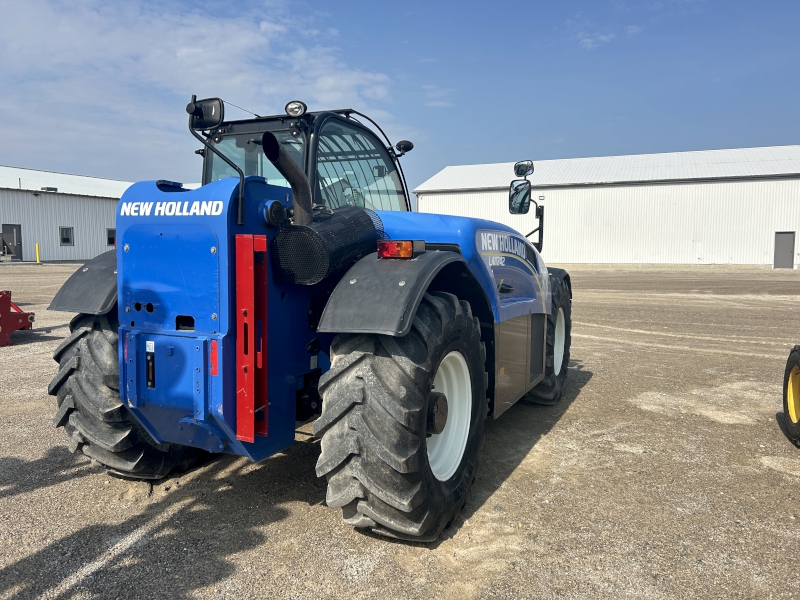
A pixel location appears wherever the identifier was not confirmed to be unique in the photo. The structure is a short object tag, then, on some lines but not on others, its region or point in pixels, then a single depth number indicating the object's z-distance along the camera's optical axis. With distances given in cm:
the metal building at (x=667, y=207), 3284
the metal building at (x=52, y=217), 3353
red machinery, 871
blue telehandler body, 278
